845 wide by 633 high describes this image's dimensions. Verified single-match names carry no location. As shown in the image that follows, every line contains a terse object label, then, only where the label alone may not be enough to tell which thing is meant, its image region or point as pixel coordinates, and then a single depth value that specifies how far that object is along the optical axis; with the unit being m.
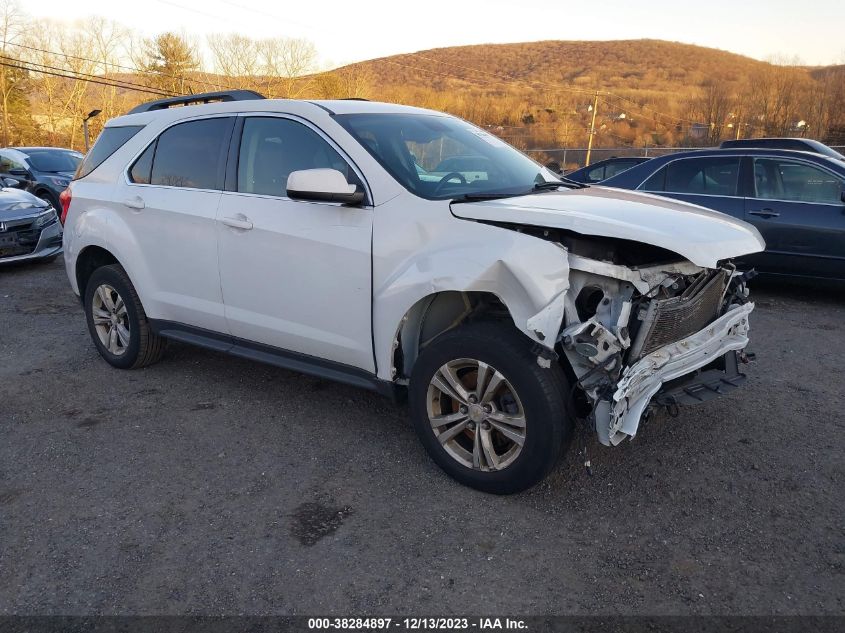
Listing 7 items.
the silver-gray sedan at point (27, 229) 8.85
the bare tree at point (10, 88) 46.56
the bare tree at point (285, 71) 65.31
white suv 2.89
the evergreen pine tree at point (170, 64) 58.78
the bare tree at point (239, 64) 66.38
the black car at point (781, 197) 6.59
